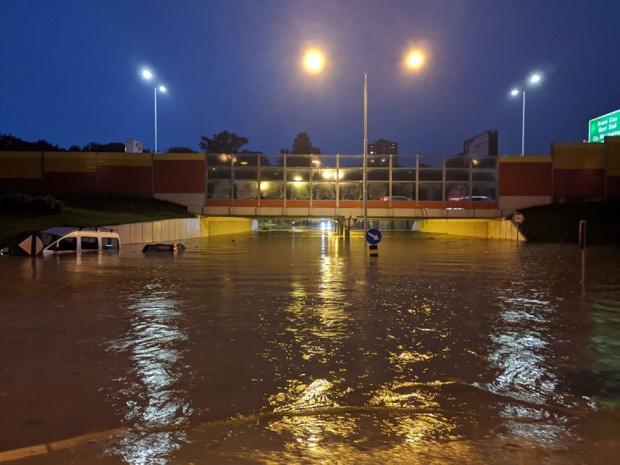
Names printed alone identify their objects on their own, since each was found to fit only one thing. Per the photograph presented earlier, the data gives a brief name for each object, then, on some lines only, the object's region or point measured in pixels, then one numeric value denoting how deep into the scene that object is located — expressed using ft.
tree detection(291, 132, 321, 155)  419.50
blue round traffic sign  80.12
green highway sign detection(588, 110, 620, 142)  183.93
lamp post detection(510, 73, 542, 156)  157.38
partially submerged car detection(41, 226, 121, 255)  83.41
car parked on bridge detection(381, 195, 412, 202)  163.84
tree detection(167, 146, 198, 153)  331.98
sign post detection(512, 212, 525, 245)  135.74
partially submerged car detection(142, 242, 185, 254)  92.68
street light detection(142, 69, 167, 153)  161.00
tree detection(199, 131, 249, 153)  392.39
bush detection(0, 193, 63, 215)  106.52
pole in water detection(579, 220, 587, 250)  82.30
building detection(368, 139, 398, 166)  353.10
